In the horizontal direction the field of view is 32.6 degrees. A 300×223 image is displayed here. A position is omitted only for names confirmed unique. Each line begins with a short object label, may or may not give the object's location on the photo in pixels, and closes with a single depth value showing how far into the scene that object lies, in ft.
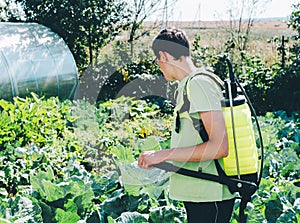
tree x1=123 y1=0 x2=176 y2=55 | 39.47
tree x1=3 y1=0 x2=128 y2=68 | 36.45
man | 7.00
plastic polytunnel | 27.17
